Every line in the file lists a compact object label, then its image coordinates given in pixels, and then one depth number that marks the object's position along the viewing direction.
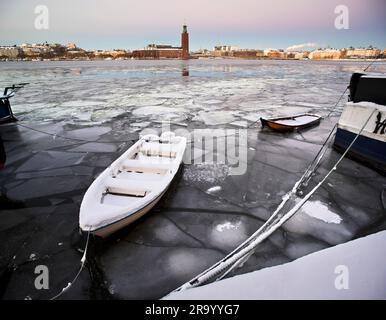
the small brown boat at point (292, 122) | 8.09
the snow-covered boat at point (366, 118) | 5.43
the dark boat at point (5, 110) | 9.04
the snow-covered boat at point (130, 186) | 3.08
